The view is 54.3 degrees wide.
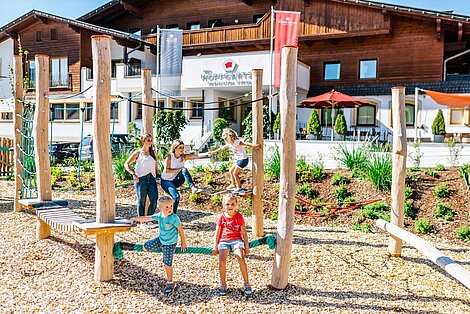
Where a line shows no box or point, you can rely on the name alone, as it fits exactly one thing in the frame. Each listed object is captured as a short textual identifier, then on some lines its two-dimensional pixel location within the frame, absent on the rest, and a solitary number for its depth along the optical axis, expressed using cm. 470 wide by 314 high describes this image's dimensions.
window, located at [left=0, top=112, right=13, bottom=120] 3042
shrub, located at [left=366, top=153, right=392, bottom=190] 981
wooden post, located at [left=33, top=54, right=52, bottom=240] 694
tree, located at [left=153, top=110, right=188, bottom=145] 1897
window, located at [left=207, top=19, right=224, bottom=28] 2742
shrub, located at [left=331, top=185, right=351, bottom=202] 987
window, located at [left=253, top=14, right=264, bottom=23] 2661
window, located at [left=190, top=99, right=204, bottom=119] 2436
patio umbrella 1720
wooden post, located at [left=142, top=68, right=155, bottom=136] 830
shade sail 1512
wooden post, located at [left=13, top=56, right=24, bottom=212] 894
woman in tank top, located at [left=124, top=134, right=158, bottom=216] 699
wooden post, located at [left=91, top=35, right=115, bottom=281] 520
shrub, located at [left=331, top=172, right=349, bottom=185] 1045
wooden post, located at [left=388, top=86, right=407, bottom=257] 653
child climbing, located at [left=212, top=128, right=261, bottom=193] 715
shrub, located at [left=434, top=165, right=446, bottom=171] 1048
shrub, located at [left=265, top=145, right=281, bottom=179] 1112
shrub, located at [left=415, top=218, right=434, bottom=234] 818
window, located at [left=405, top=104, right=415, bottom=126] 2146
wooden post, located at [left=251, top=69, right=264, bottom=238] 719
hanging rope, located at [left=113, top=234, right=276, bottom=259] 511
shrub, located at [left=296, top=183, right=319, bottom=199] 1027
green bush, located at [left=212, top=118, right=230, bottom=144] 1922
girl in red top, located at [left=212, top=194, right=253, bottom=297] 498
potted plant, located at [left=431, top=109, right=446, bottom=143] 1795
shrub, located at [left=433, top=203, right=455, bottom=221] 845
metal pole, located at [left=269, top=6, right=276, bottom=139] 1845
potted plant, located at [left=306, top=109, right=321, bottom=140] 1894
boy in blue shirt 508
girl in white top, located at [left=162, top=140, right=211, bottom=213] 720
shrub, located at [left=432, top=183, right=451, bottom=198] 916
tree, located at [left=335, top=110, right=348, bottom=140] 1902
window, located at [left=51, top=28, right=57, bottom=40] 3020
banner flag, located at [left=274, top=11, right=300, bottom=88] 1900
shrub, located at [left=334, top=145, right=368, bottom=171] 1080
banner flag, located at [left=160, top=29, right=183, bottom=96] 2258
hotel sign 2134
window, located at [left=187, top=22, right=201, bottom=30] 2827
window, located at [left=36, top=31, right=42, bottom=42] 3077
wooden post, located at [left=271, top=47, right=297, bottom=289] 511
